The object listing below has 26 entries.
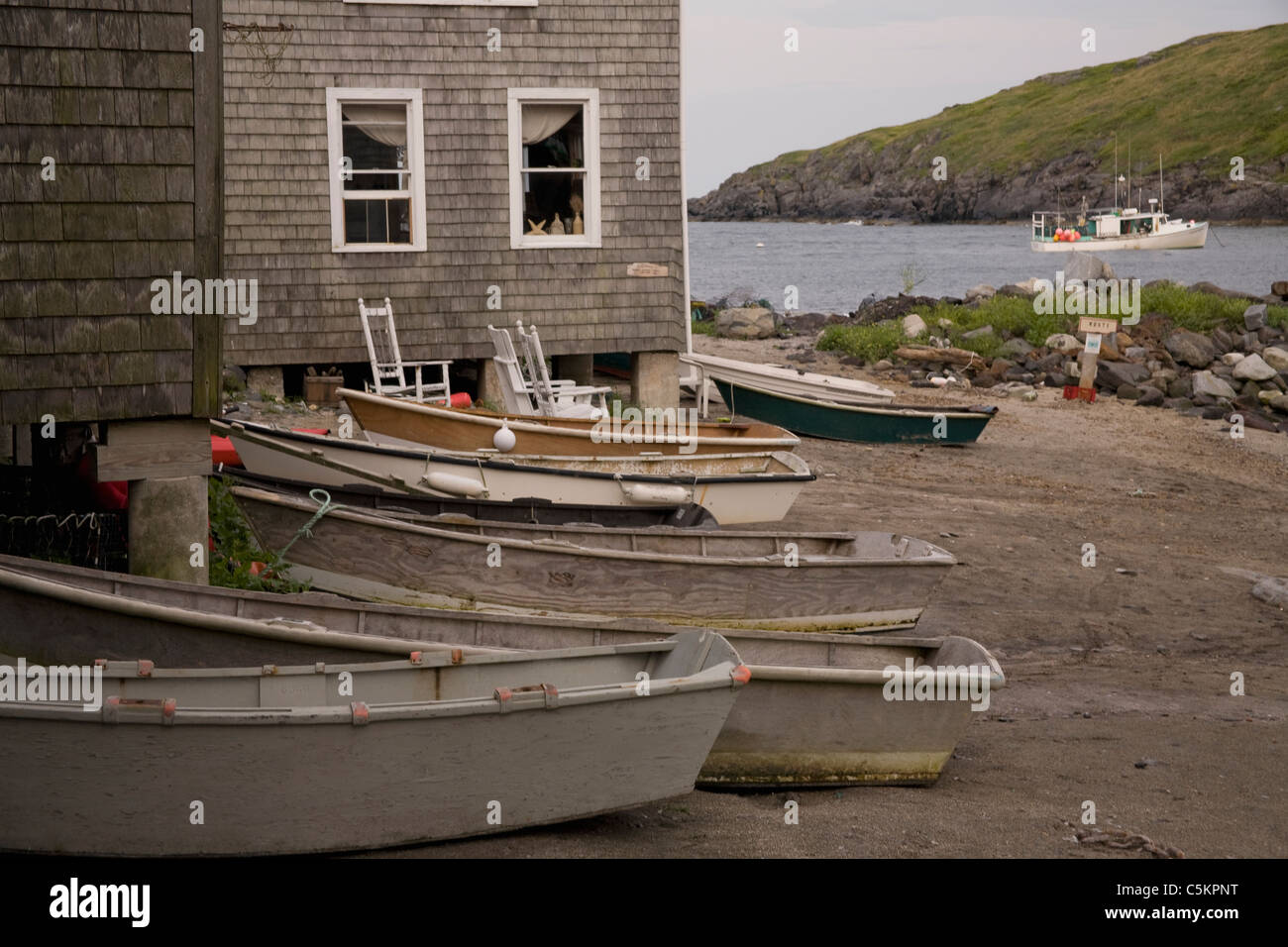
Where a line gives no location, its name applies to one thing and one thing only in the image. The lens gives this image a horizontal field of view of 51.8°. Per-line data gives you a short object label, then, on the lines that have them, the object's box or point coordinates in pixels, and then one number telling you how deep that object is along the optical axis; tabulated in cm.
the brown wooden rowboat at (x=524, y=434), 1159
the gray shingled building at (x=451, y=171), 1416
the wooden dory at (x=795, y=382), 1686
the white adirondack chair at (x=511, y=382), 1357
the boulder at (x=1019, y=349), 2383
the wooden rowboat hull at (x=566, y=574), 805
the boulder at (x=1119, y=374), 2138
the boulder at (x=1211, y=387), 2092
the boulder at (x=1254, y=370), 2153
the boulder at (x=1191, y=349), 2281
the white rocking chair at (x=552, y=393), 1315
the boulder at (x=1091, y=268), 3863
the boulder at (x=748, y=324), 2866
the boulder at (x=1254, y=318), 2558
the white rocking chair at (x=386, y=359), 1415
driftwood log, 2281
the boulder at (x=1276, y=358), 2252
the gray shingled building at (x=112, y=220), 670
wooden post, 1984
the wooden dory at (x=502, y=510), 911
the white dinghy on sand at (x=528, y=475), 1030
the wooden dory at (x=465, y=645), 597
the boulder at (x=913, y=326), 2512
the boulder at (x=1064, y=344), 2375
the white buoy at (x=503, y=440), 1120
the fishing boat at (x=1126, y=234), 7706
